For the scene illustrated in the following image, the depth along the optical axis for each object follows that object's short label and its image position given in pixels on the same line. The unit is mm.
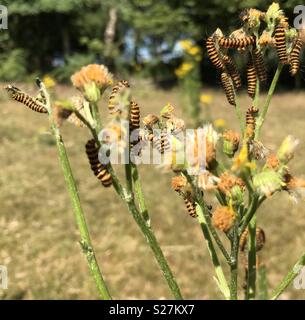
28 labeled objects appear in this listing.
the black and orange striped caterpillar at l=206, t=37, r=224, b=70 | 407
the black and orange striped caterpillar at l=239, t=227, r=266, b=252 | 425
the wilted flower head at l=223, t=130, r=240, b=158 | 377
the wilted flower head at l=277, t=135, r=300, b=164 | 326
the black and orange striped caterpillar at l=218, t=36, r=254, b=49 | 410
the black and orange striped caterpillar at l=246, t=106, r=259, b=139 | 389
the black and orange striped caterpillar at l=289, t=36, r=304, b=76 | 424
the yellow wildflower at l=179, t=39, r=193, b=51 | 2758
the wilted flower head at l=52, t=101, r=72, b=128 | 293
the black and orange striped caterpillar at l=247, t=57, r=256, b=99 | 420
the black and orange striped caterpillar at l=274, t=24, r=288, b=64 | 417
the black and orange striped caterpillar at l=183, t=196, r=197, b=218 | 377
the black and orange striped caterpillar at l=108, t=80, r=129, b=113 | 310
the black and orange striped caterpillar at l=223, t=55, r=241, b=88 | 416
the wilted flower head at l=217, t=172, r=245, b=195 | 333
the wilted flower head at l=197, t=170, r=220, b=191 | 322
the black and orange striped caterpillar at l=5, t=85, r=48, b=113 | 345
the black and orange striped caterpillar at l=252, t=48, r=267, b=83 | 413
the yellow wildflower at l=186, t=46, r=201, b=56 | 2813
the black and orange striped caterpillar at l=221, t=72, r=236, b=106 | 412
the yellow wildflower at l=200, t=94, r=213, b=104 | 2628
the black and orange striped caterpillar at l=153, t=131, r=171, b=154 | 330
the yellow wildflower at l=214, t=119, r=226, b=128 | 2279
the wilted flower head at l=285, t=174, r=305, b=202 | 329
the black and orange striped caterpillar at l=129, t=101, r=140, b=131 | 317
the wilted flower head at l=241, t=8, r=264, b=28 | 434
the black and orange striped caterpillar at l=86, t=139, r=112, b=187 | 305
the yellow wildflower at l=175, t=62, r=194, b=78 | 2917
